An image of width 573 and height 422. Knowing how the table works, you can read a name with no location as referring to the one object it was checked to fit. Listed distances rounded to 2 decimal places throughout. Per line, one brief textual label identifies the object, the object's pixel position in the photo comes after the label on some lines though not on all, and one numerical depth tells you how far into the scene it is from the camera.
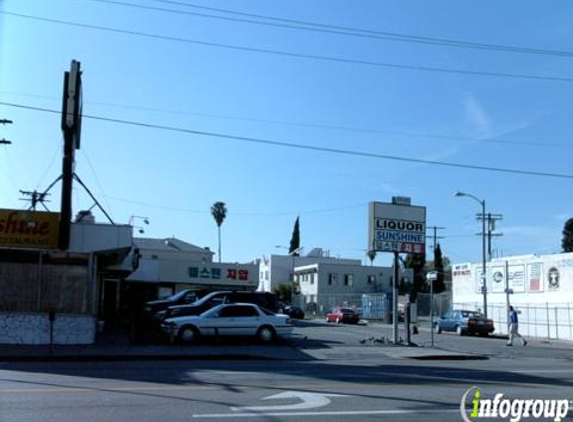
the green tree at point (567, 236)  99.61
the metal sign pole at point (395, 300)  28.03
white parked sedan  25.11
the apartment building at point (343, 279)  84.50
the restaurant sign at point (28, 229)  23.91
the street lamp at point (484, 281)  45.22
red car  52.44
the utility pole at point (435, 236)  89.75
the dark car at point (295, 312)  56.36
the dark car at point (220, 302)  29.00
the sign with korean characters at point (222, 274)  55.94
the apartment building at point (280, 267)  98.44
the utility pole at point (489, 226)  62.48
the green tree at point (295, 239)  116.95
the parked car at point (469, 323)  41.19
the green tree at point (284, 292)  86.72
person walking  31.33
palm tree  106.75
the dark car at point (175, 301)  34.41
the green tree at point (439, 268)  92.52
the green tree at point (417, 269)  94.07
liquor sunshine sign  29.27
